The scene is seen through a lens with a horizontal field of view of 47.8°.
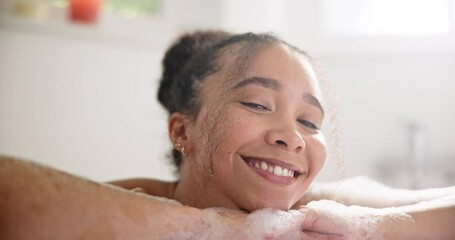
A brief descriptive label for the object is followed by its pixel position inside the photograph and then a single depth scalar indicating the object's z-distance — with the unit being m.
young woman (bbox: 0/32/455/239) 0.61
